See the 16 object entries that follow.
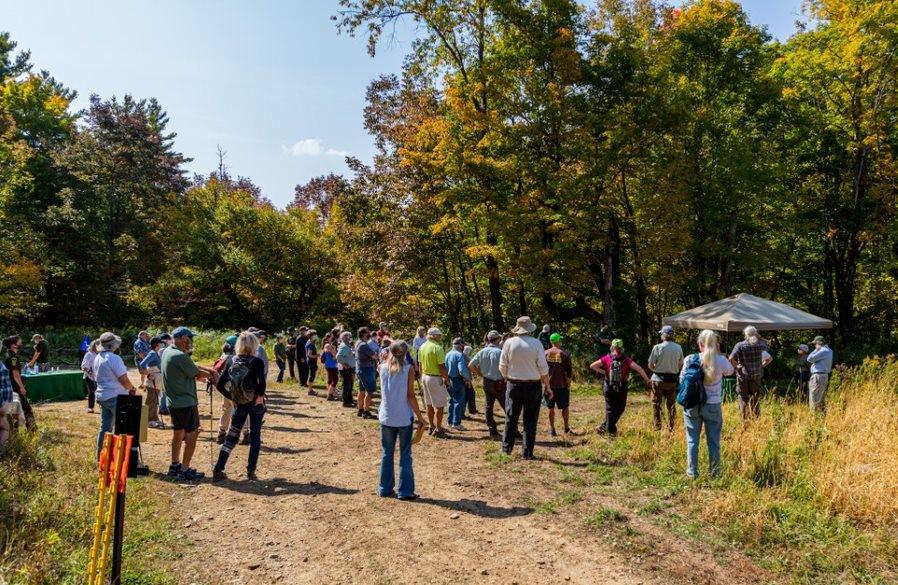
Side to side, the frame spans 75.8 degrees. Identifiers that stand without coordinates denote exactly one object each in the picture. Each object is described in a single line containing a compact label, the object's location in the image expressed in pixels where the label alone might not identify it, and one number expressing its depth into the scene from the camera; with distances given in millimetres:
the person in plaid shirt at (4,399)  6867
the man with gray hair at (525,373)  8008
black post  4016
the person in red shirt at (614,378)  9164
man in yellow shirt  9445
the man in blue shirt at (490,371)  9961
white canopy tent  13844
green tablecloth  14445
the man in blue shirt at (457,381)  10883
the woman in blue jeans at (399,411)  6555
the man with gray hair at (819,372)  11102
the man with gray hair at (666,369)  9023
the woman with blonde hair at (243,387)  7012
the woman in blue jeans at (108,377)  7301
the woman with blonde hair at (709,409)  6855
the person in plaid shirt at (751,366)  9992
